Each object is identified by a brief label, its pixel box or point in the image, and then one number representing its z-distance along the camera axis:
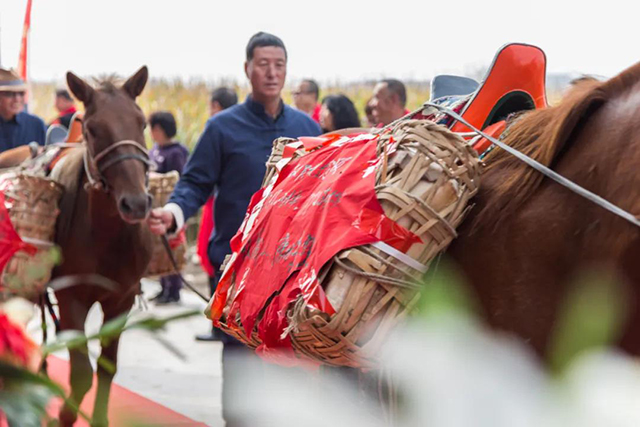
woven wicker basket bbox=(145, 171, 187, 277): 4.70
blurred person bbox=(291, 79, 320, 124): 8.12
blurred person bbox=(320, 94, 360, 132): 6.13
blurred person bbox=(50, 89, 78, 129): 9.89
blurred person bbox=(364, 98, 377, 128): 5.79
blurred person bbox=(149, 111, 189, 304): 8.08
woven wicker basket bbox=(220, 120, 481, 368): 1.95
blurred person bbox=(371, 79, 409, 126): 5.63
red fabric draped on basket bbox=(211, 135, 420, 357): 2.02
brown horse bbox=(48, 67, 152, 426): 3.99
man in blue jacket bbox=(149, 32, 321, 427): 4.05
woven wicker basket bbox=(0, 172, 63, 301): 4.04
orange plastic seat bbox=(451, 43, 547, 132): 2.46
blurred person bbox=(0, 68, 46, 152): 6.80
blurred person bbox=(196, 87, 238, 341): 5.41
